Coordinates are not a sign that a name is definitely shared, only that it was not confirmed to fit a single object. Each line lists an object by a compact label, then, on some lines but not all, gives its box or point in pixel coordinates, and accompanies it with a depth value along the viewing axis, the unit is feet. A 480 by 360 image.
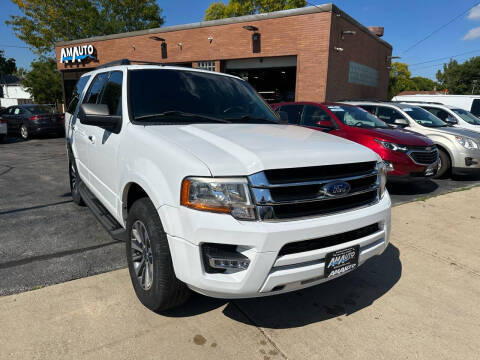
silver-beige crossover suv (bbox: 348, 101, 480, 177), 25.04
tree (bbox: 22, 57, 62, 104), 114.93
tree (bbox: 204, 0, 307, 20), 114.83
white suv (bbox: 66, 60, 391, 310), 6.63
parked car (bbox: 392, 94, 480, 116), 50.88
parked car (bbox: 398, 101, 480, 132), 32.27
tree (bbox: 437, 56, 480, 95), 218.18
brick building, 43.73
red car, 20.30
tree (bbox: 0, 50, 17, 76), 288.57
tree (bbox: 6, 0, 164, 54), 101.55
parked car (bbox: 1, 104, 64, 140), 46.68
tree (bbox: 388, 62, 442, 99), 219.78
